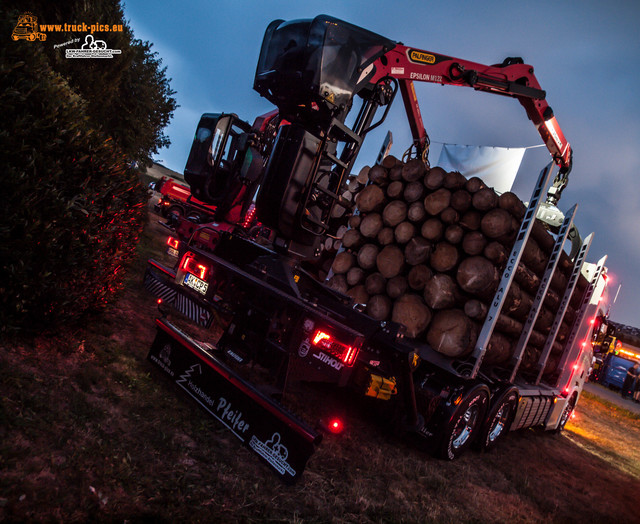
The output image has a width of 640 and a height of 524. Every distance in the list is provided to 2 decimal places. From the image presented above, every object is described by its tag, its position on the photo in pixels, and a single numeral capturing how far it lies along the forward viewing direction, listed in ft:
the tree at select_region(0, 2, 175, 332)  9.06
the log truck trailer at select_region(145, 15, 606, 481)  10.13
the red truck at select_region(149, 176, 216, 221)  59.31
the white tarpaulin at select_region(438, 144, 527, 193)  26.86
